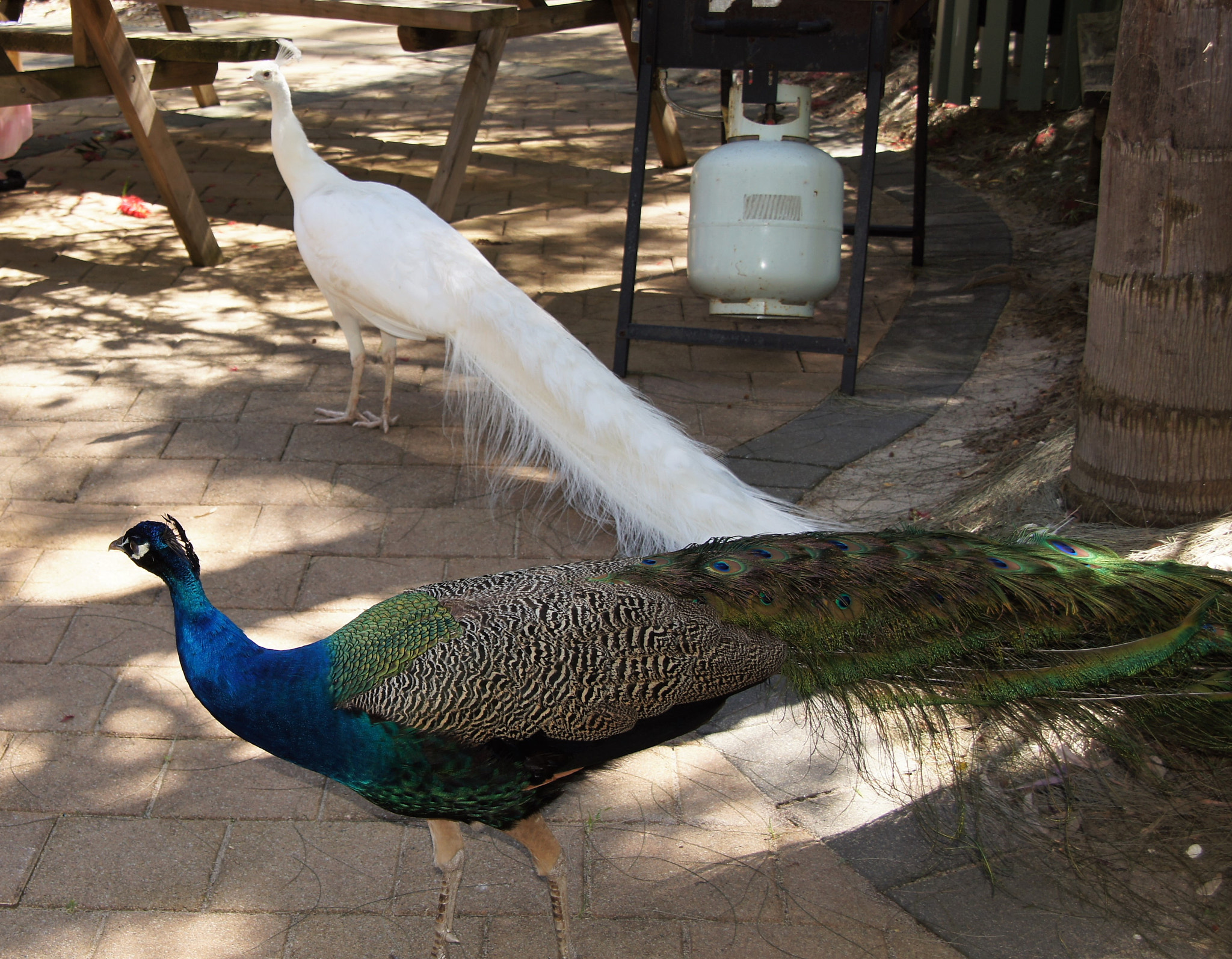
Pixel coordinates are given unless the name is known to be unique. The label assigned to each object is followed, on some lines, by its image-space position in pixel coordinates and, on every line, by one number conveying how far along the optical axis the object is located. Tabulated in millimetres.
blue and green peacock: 2129
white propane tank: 5020
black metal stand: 4926
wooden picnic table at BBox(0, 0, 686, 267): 6172
